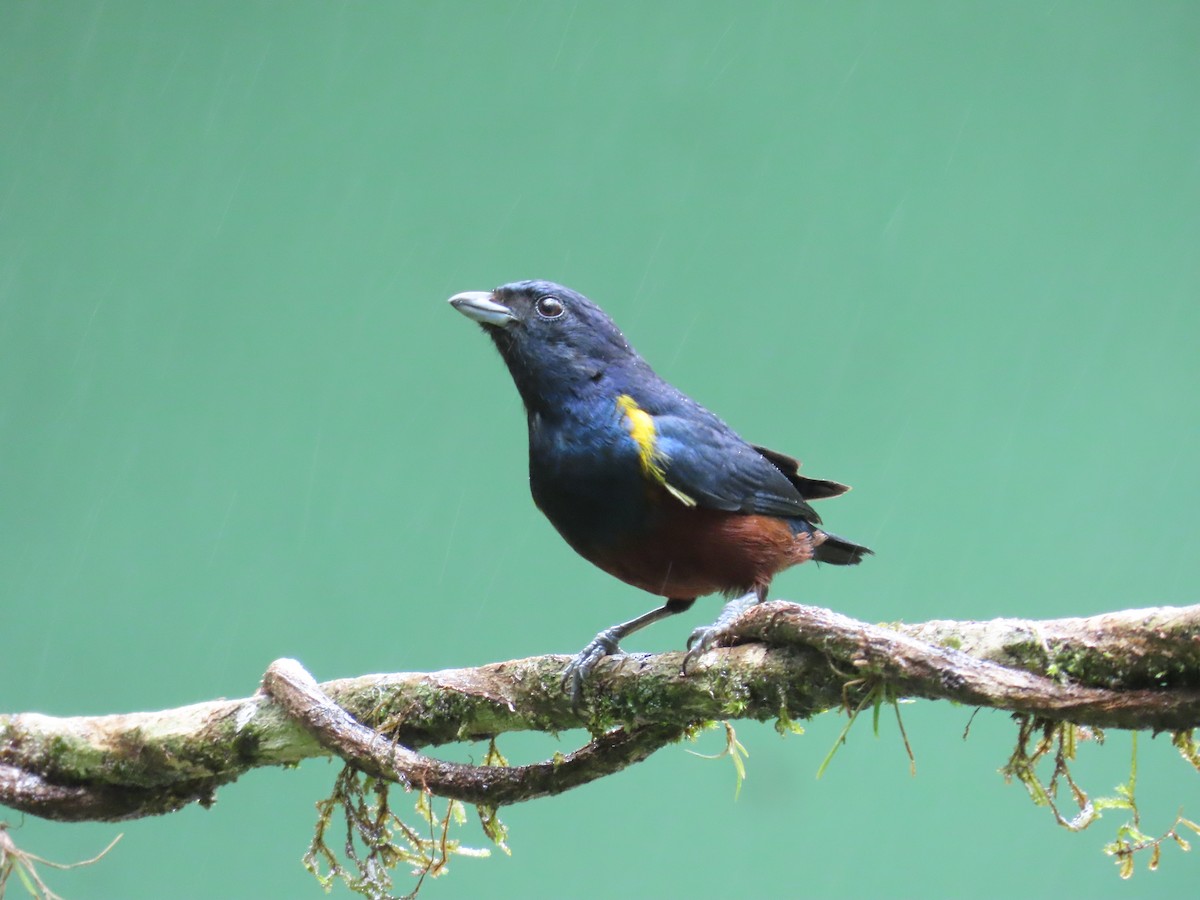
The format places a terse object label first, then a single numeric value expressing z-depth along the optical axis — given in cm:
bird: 504
